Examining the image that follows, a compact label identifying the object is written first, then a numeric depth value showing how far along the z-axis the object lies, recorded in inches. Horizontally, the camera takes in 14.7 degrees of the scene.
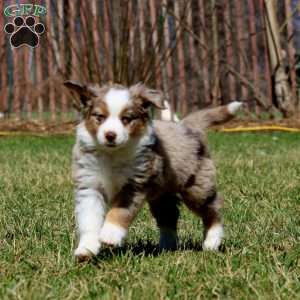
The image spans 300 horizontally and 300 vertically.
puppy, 223.4
